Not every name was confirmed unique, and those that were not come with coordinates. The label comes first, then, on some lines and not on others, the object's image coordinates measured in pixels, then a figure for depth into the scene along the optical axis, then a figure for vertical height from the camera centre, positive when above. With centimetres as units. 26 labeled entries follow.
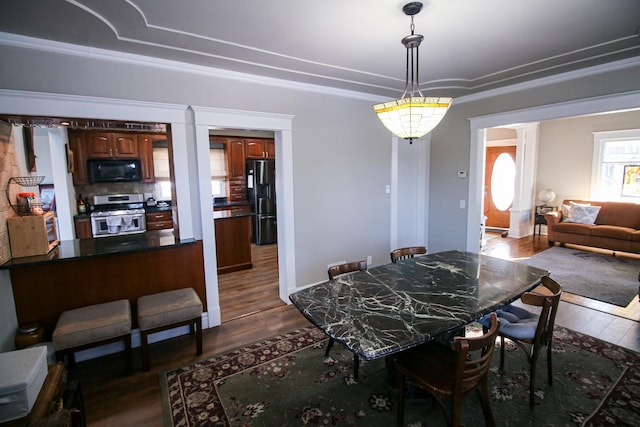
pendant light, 200 +45
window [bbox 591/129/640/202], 591 +16
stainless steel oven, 512 -49
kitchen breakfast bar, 245 -76
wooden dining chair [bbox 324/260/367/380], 254 -75
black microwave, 529 +27
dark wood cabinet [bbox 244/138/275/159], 696 +77
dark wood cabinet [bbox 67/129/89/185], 514 +49
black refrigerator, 657 -32
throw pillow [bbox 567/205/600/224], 592 -75
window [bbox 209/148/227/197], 691 +22
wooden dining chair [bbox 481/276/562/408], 197 -105
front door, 771 -21
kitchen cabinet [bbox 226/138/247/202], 678 +26
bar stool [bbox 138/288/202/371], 249 -106
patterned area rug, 198 -151
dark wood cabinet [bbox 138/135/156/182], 571 +53
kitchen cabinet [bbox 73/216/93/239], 500 -65
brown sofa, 532 -98
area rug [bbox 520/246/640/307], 387 -145
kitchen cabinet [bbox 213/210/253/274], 471 -90
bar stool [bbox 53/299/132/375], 221 -104
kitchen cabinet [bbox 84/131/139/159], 528 +72
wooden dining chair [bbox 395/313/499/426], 152 -107
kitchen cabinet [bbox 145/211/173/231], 561 -64
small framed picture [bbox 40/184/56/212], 570 -10
